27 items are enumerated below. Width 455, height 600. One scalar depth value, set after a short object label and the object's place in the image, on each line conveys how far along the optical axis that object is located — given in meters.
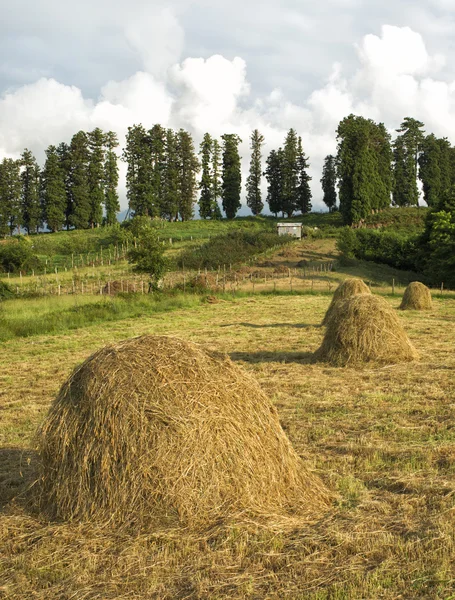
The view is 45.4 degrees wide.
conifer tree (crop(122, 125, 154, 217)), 84.06
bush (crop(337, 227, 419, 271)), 52.85
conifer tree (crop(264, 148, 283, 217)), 97.66
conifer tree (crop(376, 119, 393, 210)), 75.50
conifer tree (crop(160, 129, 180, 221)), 87.00
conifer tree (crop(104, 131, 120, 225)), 84.69
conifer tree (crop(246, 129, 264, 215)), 98.31
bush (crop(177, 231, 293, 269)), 51.94
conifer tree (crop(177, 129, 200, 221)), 90.31
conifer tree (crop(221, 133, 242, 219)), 92.75
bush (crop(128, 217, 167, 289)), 31.38
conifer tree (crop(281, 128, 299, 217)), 93.50
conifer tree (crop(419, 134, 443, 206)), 88.88
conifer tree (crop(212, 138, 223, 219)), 92.94
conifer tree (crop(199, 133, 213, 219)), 92.94
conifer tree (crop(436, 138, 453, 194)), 92.38
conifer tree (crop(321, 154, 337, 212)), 102.62
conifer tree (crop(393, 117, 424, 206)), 89.78
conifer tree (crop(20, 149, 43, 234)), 82.00
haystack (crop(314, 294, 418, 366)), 12.16
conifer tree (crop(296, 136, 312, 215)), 96.06
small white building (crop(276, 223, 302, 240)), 67.12
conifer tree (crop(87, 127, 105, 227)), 81.31
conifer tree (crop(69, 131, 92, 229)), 78.75
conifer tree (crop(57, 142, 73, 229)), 81.50
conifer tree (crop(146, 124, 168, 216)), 87.06
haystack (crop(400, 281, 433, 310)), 24.80
